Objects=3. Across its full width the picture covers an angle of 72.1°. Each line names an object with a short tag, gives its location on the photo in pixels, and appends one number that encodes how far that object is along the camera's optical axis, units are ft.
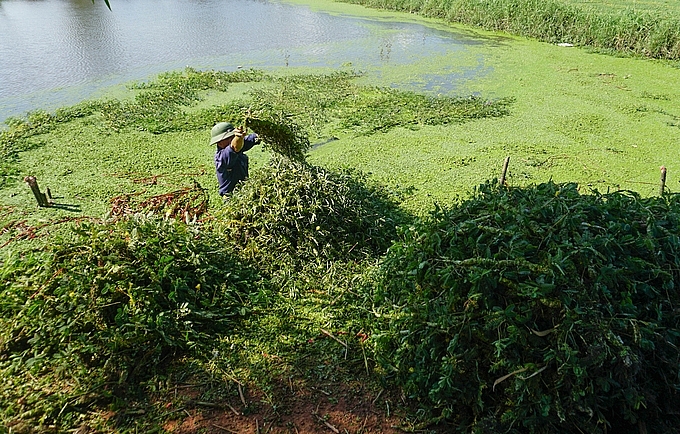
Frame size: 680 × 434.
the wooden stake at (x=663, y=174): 11.95
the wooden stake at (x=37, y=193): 13.83
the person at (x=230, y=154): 12.57
